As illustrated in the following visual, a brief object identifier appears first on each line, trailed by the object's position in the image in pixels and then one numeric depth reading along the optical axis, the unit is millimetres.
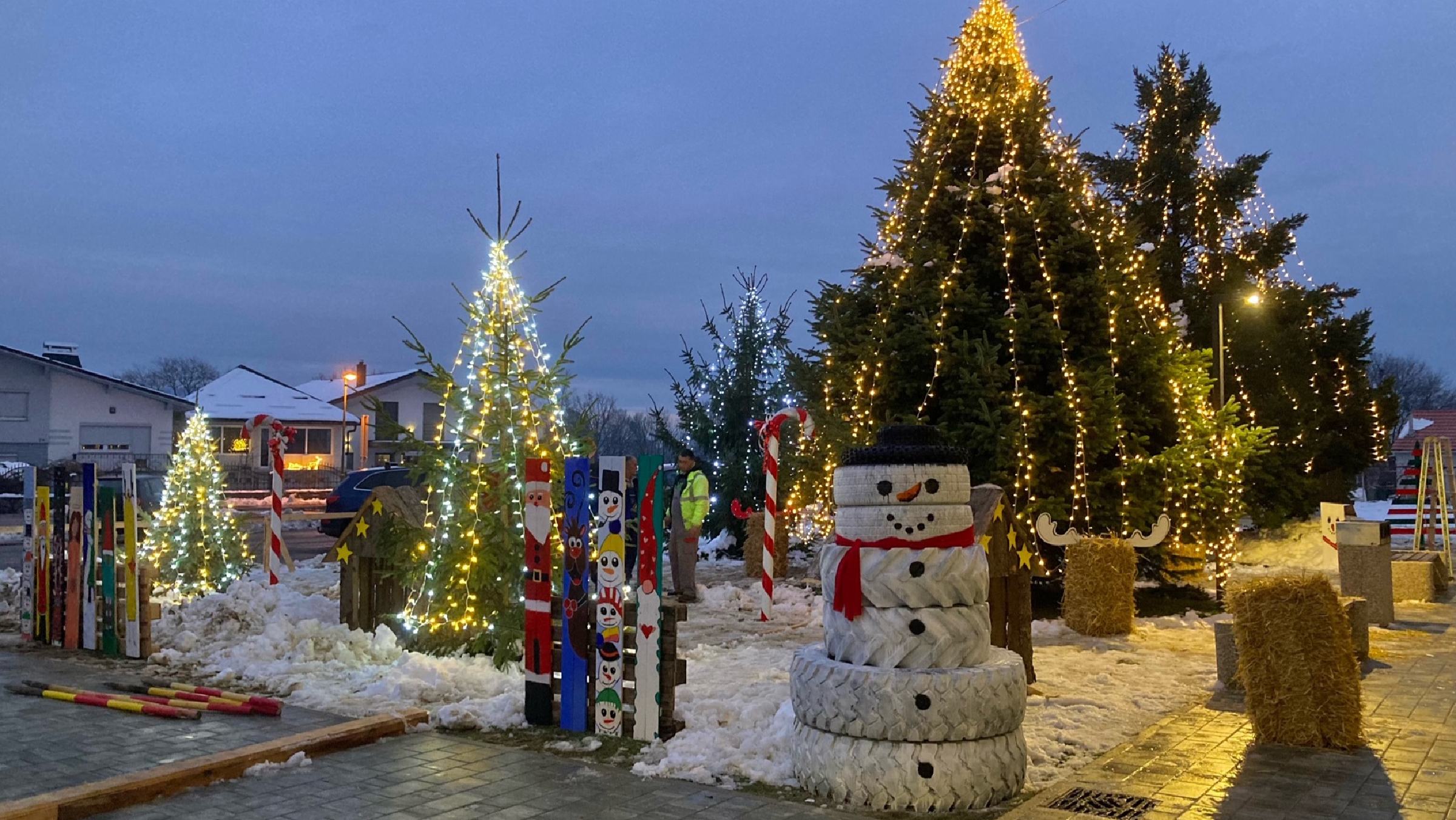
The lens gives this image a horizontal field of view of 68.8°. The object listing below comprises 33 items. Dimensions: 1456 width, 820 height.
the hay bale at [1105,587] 10852
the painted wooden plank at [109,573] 9641
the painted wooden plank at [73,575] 9992
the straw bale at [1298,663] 6492
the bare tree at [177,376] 79125
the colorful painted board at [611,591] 6723
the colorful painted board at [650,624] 6582
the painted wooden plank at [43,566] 10391
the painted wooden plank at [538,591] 6930
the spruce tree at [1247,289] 22719
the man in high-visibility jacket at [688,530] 13609
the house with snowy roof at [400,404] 49438
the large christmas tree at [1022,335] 11961
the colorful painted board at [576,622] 6840
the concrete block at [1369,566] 12062
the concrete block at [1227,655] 8180
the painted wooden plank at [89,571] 9867
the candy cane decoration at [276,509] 13266
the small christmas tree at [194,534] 12492
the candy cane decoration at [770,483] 12211
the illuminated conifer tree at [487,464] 8789
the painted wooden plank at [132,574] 9391
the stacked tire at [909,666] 5266
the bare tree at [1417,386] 76375
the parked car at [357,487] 22609
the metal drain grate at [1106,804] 5148
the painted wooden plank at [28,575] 10500
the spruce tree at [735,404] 19984
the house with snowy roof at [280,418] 46781
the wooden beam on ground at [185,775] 5016
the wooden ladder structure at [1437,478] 18288
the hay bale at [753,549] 16547
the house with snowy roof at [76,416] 38906
